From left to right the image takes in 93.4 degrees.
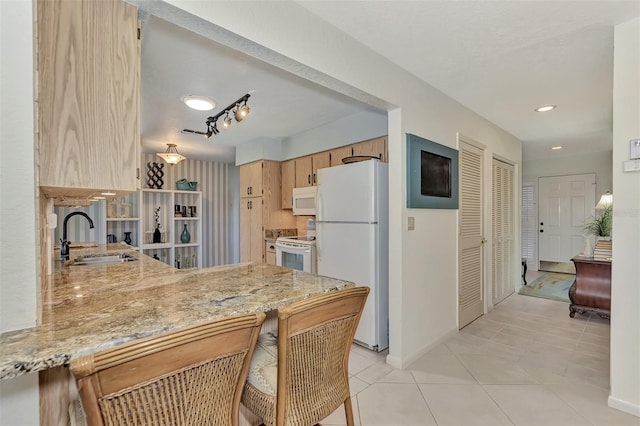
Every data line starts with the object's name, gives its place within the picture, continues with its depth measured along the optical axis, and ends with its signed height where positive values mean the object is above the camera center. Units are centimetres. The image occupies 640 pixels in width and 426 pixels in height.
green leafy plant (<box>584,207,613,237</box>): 359 -19
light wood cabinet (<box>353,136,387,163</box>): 314 +68
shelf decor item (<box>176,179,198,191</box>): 534 +48
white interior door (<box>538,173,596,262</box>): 569 -5
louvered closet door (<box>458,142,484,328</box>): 317 -30
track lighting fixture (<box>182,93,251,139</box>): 253 +97
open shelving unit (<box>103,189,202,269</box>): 488 -17
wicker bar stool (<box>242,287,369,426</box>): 101 -58
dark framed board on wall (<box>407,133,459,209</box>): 245 +32
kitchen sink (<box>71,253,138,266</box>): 238 -38
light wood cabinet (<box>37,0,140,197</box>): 106 +44
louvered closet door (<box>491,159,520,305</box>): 395 -31
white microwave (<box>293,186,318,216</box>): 375 +14
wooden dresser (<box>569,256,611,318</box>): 321 -86
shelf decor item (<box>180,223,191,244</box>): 537 -44
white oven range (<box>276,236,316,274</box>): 329 -49
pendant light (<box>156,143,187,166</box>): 416 +76
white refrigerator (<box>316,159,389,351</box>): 265 -24
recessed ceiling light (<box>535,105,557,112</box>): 319 +109
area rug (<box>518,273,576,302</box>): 439 -124
